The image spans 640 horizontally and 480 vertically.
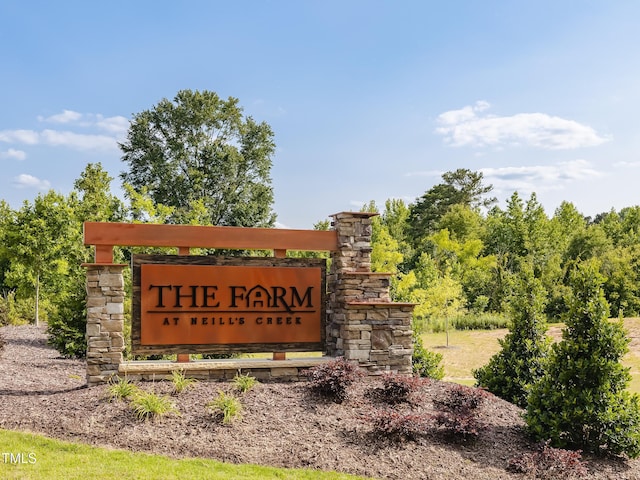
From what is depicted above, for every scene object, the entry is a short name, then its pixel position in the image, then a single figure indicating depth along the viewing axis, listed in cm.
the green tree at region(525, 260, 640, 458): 670
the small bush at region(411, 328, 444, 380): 988
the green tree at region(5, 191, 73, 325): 1772
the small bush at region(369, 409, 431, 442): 670
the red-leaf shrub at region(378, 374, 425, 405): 789
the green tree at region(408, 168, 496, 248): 4750
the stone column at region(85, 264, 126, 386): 838
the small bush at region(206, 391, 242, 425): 700
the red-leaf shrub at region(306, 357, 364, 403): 785
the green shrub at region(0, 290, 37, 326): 1984
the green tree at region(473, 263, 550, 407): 877
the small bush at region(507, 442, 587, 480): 625
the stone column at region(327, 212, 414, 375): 904
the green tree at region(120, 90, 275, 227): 3069
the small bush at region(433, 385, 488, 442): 679
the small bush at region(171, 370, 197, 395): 788
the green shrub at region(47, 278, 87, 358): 1221
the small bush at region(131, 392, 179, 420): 707
